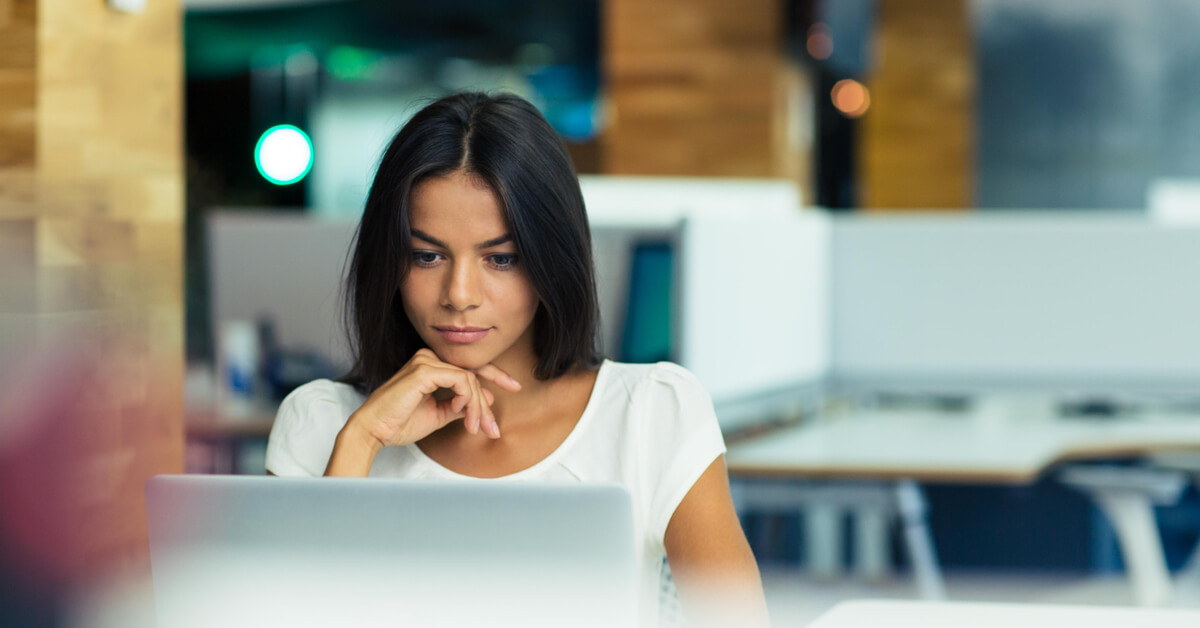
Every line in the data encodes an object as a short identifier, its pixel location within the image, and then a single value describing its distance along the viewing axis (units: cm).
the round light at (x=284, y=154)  977
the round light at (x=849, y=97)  989
